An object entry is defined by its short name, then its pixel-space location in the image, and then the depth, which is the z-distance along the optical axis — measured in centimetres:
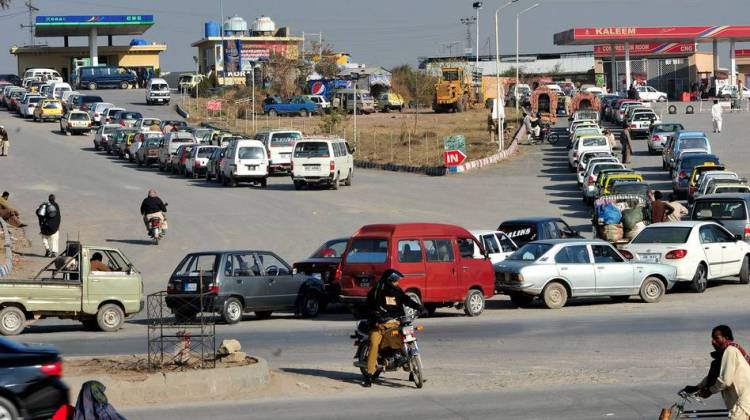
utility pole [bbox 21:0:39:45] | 13962
